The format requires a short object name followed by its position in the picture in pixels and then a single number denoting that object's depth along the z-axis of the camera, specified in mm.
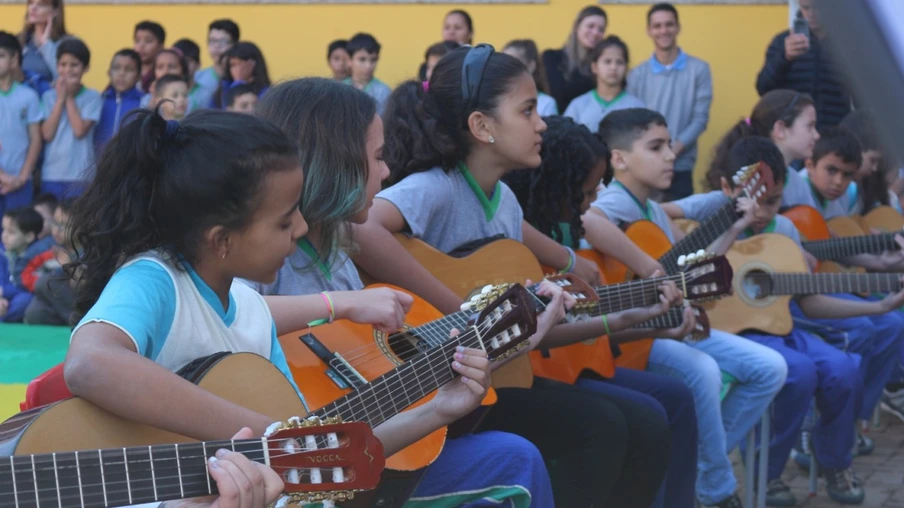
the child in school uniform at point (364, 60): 8383
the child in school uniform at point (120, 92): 8531
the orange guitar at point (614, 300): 3916
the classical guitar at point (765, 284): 5137
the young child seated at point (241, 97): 7433
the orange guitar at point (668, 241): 4496
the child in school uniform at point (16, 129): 8367
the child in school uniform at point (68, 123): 8414
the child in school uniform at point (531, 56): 7578
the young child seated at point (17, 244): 7137
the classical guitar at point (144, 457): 1745
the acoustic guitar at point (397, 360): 2625
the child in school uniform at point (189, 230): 2127
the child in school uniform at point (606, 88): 7590
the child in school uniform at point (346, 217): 2934
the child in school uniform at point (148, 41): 9250
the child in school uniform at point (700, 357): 4477
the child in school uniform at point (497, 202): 3502
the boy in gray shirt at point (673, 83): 8156
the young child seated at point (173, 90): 7764
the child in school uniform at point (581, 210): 4188
